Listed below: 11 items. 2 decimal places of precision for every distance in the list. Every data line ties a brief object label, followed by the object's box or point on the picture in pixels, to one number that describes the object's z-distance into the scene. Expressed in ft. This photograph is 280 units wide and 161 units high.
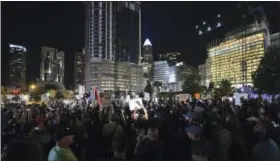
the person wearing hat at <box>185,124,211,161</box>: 6.37
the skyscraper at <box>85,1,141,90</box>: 262.44
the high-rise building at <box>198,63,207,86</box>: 253.27
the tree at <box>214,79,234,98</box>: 142.25
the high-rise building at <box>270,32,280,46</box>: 188.25
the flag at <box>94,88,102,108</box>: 24.70
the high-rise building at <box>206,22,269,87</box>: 196.07
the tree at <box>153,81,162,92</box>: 207.75
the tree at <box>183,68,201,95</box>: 131.33
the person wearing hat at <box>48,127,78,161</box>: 8.49
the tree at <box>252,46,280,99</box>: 70.26
